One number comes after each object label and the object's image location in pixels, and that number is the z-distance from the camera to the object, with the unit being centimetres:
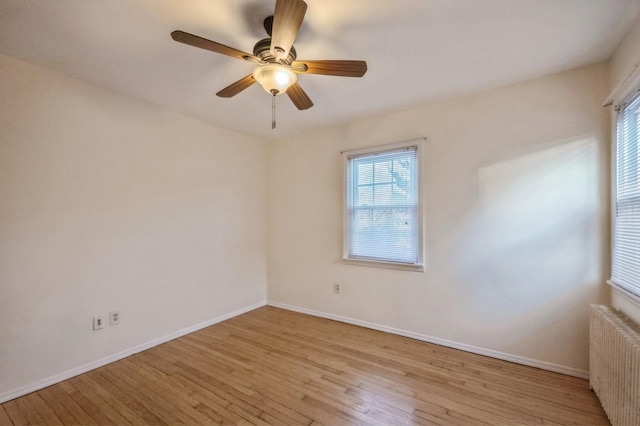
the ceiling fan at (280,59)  135
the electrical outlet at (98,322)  240
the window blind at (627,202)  169
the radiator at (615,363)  139
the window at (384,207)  295
